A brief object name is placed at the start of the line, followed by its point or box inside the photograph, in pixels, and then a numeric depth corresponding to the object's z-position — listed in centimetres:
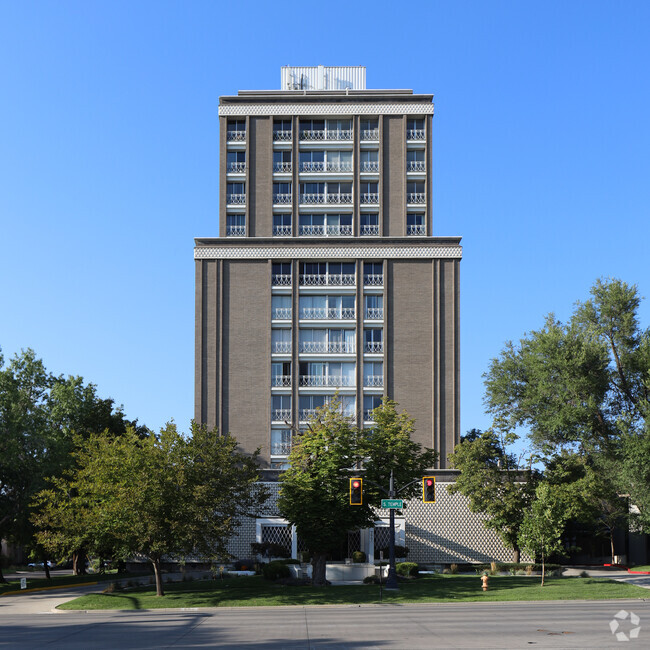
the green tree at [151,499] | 4253
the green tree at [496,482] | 6006
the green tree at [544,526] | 4677
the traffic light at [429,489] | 4059
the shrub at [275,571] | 5034
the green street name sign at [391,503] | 4472
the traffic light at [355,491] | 4119
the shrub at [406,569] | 5443
